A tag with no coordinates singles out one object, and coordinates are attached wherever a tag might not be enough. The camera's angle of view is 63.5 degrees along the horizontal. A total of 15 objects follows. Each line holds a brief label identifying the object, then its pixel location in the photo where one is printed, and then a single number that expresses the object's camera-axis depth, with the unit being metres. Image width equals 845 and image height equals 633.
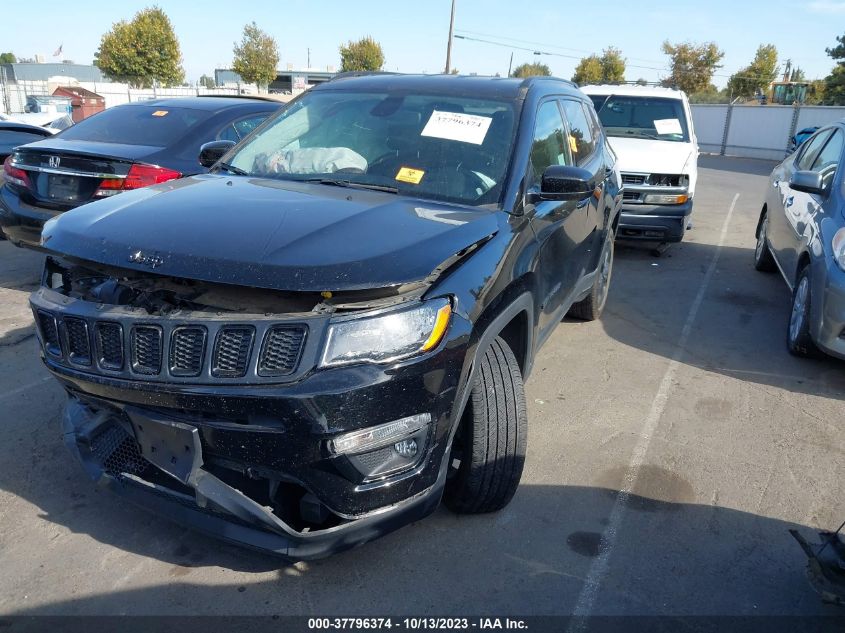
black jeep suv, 2.17
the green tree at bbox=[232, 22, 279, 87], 45.53
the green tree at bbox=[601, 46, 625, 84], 51.12
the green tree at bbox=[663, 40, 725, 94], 44.25
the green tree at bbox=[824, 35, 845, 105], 40.56
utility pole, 32.63
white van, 7.89
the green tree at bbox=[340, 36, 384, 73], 52.19
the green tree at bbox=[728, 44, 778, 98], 49.91
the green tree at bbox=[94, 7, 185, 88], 36.88
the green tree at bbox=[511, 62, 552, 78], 63.33
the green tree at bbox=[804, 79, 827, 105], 46.56
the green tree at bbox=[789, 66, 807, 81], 67.19
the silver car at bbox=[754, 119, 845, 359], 4.54
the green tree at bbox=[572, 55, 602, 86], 51.41
